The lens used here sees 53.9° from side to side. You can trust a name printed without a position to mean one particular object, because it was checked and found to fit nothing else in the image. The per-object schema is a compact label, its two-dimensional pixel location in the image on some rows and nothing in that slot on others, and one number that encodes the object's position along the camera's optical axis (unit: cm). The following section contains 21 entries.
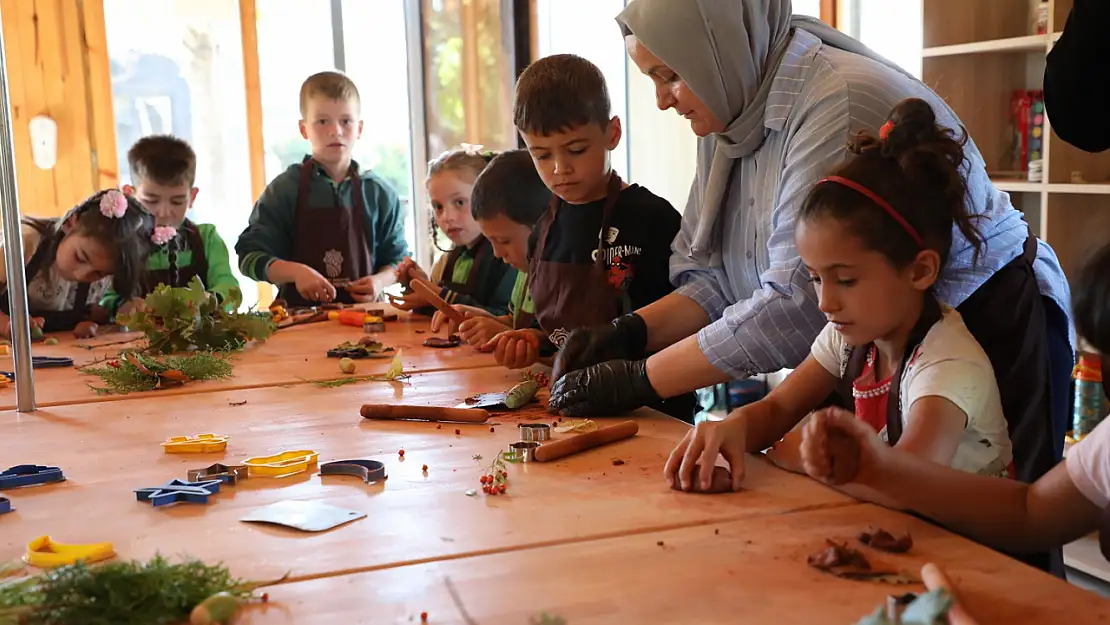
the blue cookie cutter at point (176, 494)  136
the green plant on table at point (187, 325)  269
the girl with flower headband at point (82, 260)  318
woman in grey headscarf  162
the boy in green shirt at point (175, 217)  352
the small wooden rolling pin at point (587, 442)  152
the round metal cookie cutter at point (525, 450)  152
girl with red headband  142
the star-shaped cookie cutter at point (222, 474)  146
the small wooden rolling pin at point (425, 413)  179
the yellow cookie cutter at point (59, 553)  115
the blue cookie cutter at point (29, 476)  147
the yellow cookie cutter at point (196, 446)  164
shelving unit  332
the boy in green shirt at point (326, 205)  420
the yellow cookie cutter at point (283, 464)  150
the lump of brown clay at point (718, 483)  135
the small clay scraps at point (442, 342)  267
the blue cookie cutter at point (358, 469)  145
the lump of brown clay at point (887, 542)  110
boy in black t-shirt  234
